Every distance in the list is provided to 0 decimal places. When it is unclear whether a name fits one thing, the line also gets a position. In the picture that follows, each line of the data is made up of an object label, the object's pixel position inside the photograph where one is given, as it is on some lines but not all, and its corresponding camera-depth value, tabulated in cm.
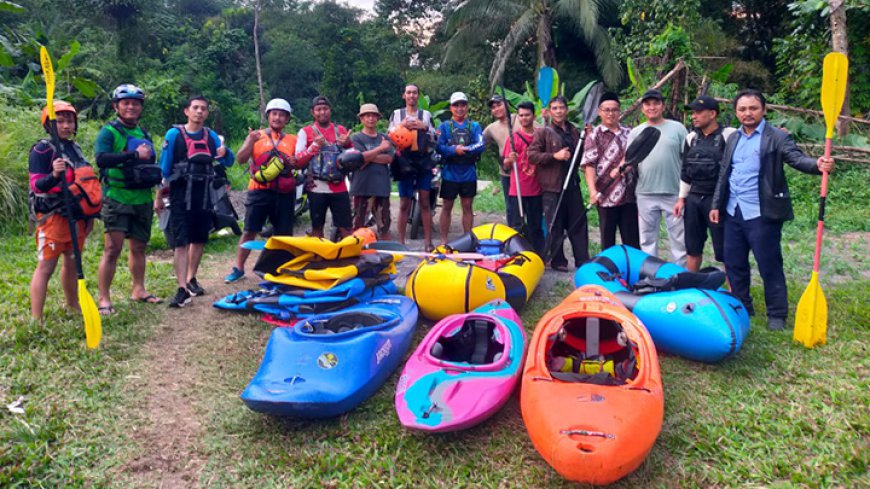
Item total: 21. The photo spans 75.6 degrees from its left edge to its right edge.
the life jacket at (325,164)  556
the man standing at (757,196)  405
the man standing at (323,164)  549
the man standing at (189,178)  480
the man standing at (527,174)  595
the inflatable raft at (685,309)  361
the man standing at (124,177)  431
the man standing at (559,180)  565
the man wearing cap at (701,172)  450
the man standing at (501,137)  639
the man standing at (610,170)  518
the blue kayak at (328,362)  299
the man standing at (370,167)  576
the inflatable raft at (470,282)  433
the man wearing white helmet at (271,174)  515
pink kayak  291
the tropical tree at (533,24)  1755
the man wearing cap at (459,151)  618
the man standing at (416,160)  608
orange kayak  245
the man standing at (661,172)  489
